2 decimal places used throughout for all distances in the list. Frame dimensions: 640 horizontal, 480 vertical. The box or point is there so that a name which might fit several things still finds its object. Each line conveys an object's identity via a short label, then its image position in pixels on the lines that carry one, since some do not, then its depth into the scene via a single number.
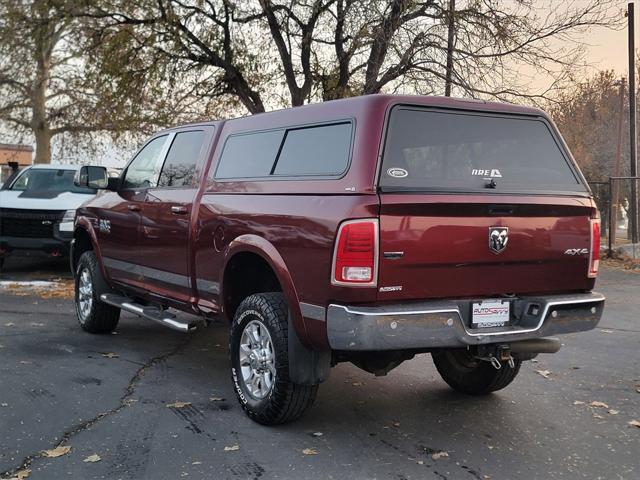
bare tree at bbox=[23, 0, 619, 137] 14.58
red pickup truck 3.73
